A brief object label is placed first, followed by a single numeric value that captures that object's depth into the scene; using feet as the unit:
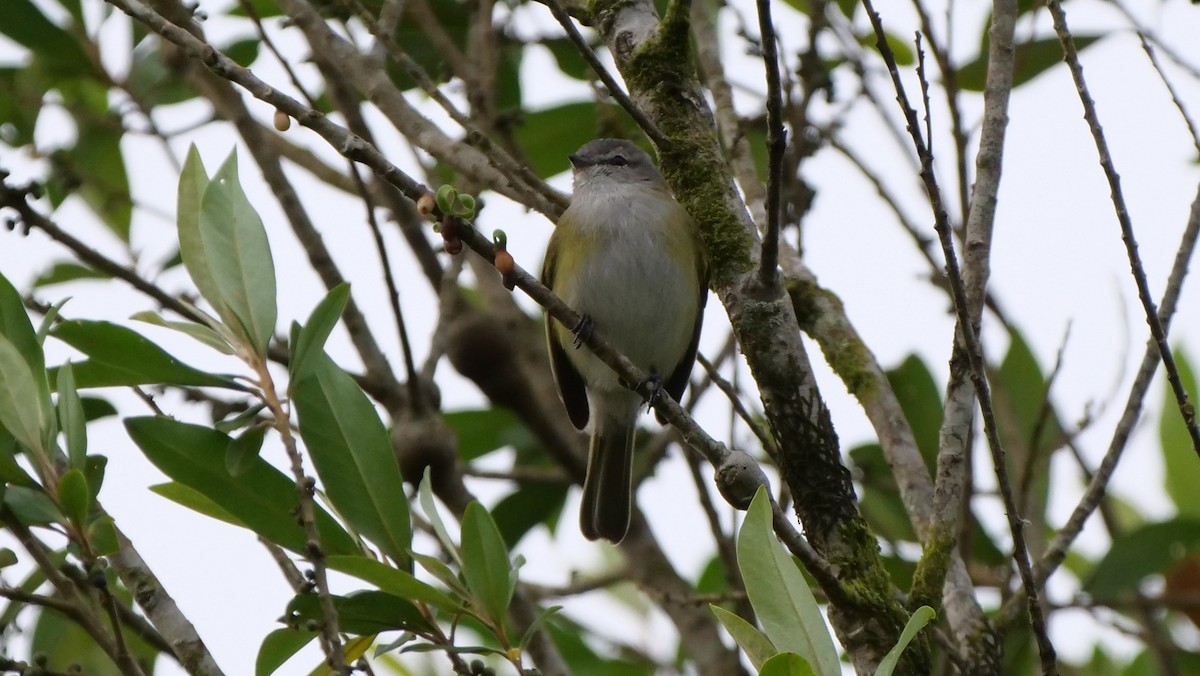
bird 31.32
